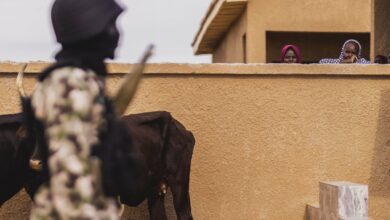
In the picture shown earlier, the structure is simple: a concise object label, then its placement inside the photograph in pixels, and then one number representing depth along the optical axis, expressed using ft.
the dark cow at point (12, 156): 17.99
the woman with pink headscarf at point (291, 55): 30.12
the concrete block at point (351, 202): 19.86
